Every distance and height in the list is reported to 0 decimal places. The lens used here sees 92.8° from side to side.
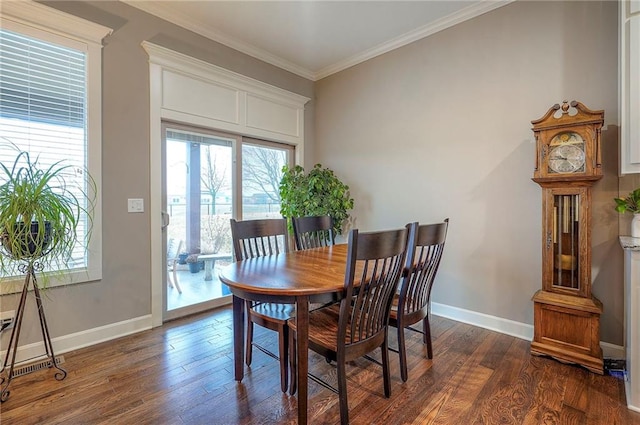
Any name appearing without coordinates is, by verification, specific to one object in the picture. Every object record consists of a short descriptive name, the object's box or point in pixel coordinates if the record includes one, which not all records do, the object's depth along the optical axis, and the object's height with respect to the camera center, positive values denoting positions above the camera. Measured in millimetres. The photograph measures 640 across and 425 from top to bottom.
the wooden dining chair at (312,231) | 2723 -203
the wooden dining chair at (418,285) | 1877 -498
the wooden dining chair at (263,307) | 1795 -633
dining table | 1444 -371
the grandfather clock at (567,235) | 2037 -192
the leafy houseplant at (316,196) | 3592 +163
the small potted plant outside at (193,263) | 3169 -549
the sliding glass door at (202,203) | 3025 +74
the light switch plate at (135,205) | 2684 +50
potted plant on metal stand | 1772 -112
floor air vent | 2061 -1087
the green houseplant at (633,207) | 1926 +8
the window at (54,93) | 2154 +895
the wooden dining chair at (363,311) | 1435 -520
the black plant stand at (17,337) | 1907 -840
